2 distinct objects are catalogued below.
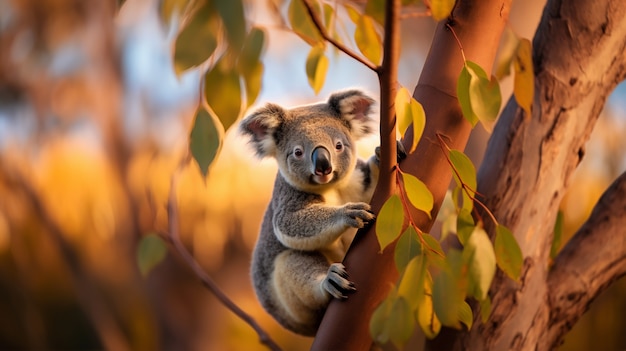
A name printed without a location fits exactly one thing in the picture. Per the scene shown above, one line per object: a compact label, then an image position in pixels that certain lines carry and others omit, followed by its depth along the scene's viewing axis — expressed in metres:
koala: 3.71
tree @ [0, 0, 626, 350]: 2.74
